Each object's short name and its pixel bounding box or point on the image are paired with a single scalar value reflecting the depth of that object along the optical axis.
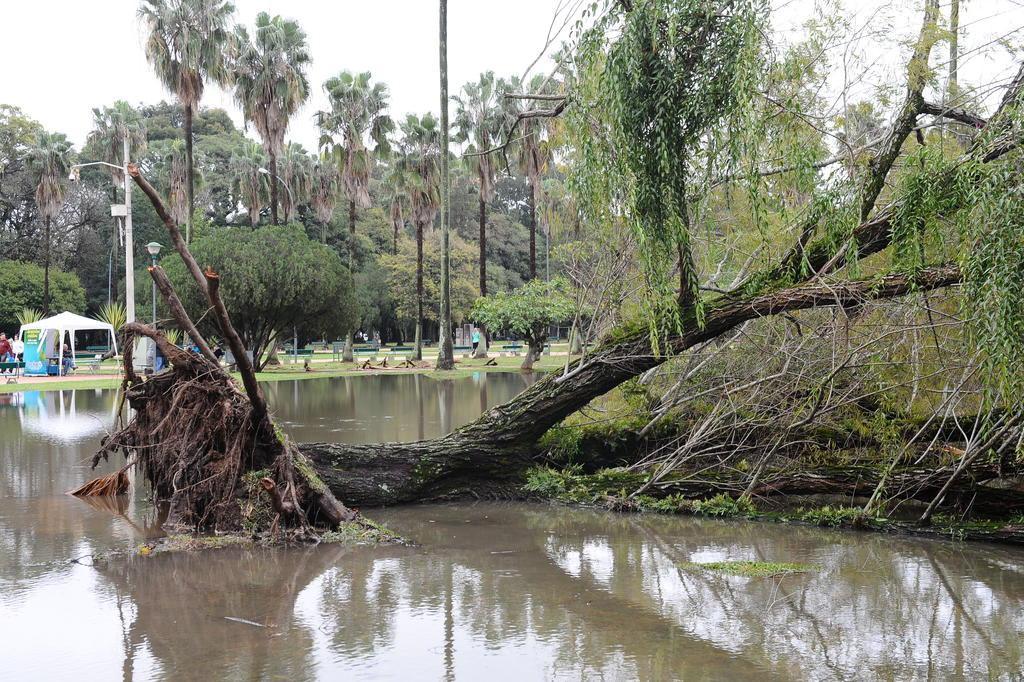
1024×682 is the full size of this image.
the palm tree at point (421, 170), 44.34
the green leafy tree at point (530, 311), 36.66
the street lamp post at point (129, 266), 30.19
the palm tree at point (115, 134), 50.09
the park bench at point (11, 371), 31.25
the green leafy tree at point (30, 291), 48.47
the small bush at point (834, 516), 8.98
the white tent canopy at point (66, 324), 33.31
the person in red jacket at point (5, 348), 33.22
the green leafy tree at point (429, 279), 55.34
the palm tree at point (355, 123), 42.84
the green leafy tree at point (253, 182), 47.69
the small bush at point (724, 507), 9.60
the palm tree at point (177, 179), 45.62
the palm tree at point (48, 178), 48.78
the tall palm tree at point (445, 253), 32.84
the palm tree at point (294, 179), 49.69
